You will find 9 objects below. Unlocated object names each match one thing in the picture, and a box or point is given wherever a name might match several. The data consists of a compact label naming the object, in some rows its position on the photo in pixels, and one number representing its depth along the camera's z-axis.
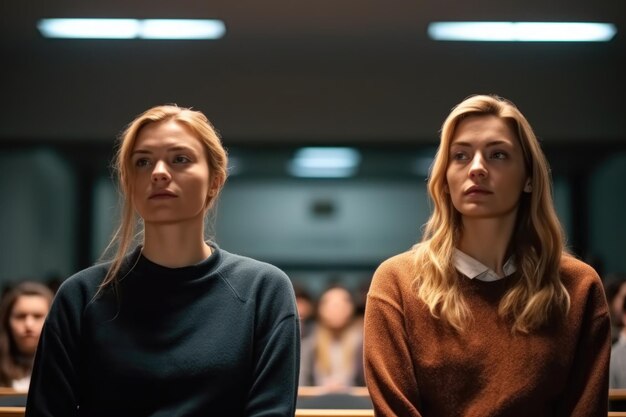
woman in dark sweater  1.83
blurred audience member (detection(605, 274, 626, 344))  3.75
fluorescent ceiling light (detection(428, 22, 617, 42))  5.41
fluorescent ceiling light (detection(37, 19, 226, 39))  5.38
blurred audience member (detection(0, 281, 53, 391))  3.19
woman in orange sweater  1.83
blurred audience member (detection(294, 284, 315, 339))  4.79
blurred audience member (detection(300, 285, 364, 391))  4.23
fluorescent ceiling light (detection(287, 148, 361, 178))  6.59
